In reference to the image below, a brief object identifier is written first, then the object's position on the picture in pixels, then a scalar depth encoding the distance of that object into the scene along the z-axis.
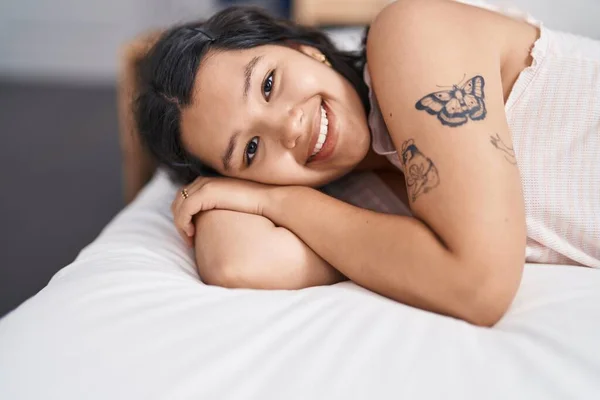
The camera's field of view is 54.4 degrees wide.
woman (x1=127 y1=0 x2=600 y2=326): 0.77
